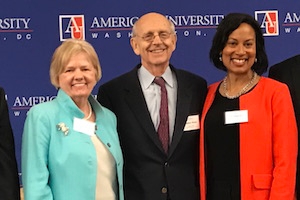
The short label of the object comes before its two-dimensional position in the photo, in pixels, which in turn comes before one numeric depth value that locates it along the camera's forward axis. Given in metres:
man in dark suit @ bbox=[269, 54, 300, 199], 2.81
